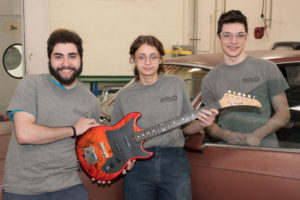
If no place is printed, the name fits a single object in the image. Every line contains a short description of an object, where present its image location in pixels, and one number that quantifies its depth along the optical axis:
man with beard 1.89
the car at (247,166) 2.04
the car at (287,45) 4.73
